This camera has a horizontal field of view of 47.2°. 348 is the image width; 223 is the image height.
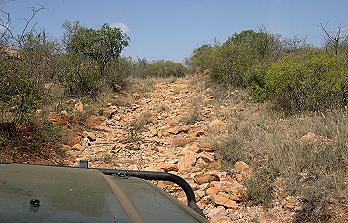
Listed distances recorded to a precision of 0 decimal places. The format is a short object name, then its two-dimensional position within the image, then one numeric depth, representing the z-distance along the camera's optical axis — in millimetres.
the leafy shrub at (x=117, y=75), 14180
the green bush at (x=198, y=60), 17277
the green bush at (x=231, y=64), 12510
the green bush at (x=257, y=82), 9617
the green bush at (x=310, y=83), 7707
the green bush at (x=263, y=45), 14397
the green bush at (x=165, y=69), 26408
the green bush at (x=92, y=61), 12070
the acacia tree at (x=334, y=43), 11542
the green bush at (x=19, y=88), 6488
